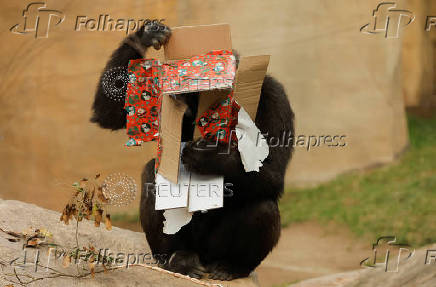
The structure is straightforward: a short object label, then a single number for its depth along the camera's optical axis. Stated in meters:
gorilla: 10.91
